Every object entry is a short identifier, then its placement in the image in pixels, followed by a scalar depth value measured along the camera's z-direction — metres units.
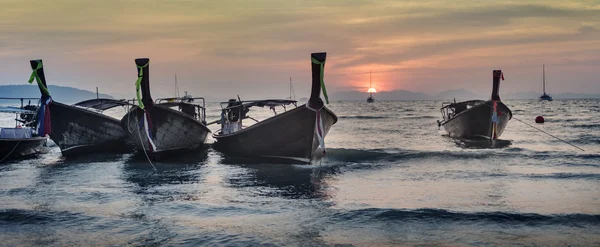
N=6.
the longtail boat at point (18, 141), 21.34
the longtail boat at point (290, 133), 17.86
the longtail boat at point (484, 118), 26.88
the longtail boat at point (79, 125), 20.70
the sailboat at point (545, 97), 162.25
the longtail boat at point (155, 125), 18.62
